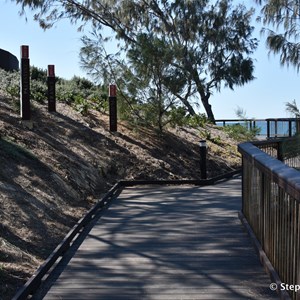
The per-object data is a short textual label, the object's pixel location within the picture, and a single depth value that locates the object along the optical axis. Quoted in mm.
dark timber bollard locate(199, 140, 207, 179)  13211
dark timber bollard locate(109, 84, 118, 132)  14909
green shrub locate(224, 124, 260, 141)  21562
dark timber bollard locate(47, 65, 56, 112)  14422
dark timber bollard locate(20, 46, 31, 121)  12508
